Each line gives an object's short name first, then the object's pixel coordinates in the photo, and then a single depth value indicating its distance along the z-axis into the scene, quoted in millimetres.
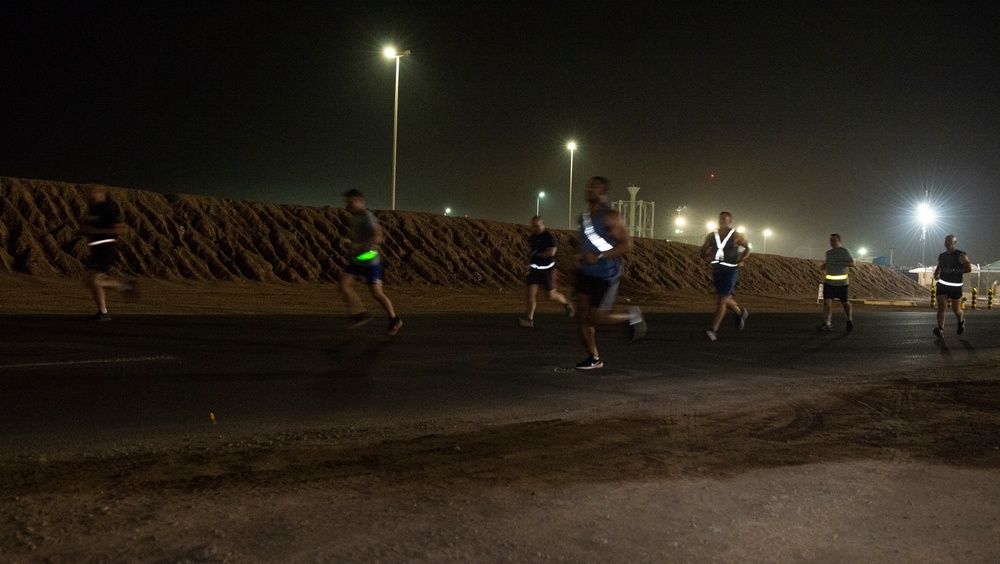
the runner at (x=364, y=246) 9984
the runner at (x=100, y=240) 10586
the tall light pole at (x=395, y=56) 29045
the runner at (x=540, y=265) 12250
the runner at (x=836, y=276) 14477
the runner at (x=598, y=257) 7324
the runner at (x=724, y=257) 11633
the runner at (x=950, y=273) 13484
